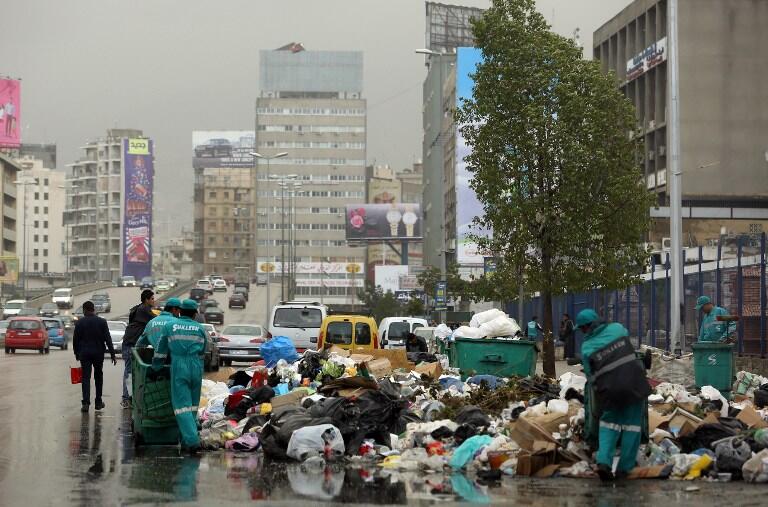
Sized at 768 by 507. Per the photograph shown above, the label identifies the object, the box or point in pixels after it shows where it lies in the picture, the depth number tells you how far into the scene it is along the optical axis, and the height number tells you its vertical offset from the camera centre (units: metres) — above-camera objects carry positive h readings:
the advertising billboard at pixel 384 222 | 152.38 +6.01
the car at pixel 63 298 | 116.88 -2.39
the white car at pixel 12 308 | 95.19 -2.76
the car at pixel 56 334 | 58.88 -2.82
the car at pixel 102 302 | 110.12 -2.67
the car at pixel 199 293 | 116.60 -2.02
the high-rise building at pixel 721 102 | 74.75 +9.96
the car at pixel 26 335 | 50.94 -2.50
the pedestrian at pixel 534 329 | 42.03 -1.81
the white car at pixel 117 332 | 49.97 -2.33
